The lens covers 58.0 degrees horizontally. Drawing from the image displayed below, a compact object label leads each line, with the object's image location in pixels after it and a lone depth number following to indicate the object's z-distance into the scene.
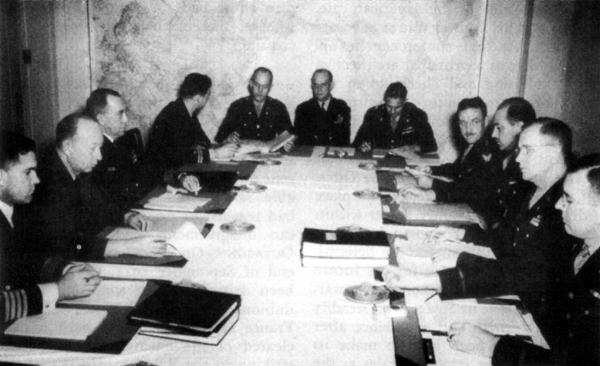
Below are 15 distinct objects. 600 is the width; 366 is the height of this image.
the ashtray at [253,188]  2.78
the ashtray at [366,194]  2.70
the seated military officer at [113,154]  2.84
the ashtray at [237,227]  2.14
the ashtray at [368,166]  3.41
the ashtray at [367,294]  1.57
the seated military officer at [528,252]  1.66
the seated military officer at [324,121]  4.77
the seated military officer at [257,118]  4.68
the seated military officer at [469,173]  2.79
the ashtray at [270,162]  3.50
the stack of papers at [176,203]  2.43
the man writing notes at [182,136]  3.49
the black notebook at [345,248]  1.82
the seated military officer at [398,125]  4.43
